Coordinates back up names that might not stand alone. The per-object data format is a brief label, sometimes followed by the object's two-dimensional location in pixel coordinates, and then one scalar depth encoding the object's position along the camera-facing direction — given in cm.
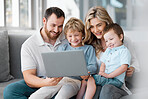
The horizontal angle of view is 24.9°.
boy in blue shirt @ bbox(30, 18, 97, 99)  210
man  218
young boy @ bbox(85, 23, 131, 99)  212
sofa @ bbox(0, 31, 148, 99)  254
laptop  196
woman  235
